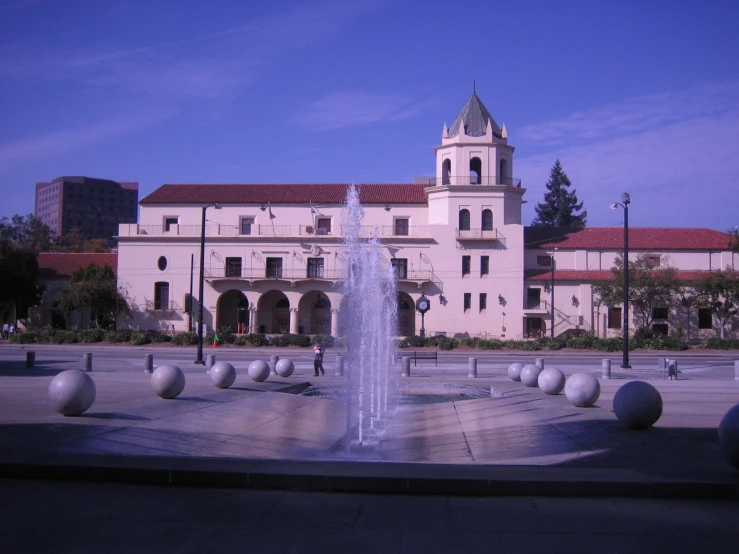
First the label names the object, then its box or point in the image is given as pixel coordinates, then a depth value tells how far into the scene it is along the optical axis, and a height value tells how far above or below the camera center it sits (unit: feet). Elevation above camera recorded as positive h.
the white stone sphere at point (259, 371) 69.41 -4.81
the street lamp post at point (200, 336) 104.78 -2.31
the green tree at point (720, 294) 176.55 +8.37
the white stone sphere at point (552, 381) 59.21 -4.64
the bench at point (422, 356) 114.97 -5.35
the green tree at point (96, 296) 187.42 +6.13
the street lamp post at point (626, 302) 102.27 +3.41
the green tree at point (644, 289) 178.29 +9.48
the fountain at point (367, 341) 54.49 -1.93
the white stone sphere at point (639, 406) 38.55 -4.31
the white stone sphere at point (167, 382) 51.34 -4.45
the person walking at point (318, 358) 88.02 -4.42
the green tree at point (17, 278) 188.65 +10.69
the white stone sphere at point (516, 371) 77.15 -5.03
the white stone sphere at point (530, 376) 69.10 -4.92
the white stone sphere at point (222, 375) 61.41 -4.66
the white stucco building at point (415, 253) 193.57 +19.50
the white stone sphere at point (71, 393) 40.86 -4.23
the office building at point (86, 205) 567.59 +93.77
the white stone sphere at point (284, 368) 78.95 -5.10
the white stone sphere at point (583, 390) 50.39 -4.59
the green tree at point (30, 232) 336.35 +41.21
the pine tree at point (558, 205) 321.93 +54.50
